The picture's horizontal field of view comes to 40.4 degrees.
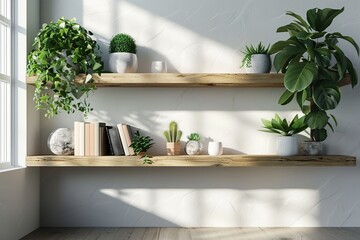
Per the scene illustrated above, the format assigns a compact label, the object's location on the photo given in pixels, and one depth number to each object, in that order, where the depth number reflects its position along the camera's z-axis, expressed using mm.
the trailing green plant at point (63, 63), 3213
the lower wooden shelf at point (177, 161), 3268
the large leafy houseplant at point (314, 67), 3105
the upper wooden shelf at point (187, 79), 3291
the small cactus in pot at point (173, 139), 3434
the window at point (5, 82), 3158
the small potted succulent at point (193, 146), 3434
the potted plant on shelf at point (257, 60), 3379
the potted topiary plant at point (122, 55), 3377
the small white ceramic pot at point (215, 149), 3406
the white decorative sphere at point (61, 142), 3379
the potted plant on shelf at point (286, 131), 3352
